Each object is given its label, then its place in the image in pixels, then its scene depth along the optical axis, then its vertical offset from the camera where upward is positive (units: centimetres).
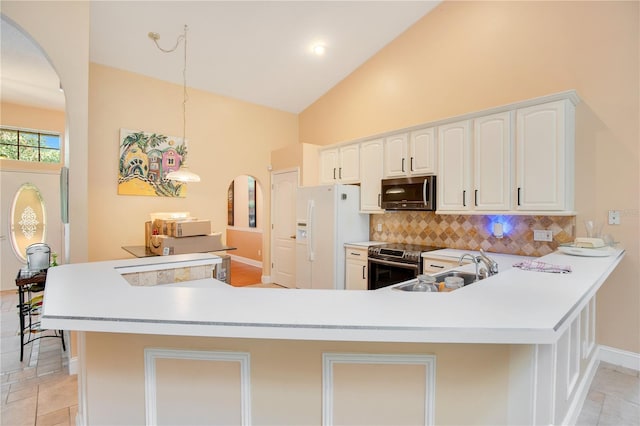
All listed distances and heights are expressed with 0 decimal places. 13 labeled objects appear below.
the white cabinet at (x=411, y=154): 372 +73
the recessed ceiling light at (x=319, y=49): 432 +228
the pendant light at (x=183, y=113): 343 +151
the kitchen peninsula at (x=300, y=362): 110 -60
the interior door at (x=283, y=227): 539 -28
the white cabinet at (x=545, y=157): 280 +51
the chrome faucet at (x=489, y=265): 209 -36
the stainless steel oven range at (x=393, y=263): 359 -61
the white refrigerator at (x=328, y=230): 444 -27
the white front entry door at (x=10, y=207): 537 +6
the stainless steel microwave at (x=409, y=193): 368 +23
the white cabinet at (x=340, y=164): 462 +73
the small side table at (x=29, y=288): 280 -74
